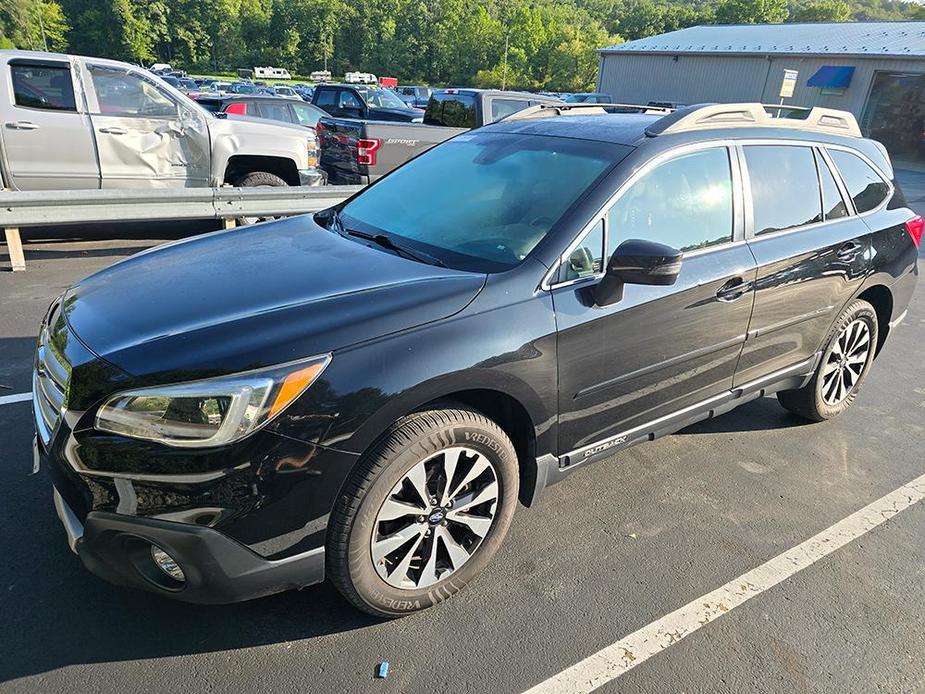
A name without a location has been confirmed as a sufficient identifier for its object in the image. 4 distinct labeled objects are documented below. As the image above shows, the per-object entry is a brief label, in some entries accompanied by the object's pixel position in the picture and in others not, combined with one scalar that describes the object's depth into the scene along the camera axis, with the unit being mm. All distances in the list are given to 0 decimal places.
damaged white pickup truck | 6566
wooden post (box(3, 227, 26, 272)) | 6216
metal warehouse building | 26016
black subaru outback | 1974
